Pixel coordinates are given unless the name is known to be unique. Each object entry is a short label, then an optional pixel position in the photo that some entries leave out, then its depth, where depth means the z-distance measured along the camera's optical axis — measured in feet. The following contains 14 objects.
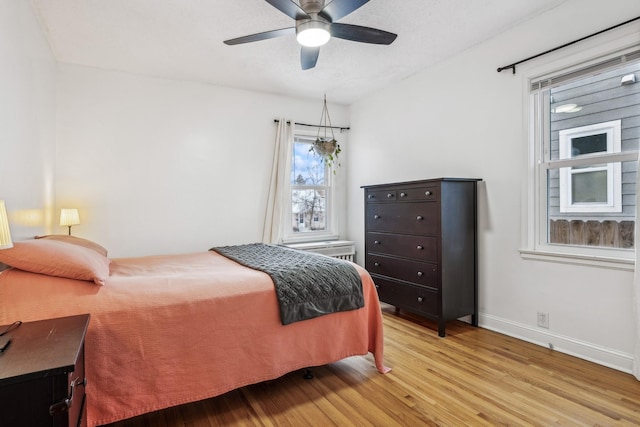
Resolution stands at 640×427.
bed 4.99
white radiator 14.46
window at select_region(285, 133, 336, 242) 15.23
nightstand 2.94
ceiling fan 6.74
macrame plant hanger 14.07
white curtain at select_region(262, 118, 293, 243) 14.10
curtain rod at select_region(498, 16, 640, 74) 7.33
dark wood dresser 9.60
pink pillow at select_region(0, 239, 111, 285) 5.19
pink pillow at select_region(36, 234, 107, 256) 7.72
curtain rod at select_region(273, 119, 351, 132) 14.51
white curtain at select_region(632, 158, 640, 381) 6.91
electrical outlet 8.76
